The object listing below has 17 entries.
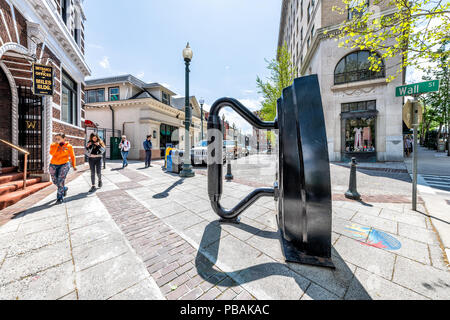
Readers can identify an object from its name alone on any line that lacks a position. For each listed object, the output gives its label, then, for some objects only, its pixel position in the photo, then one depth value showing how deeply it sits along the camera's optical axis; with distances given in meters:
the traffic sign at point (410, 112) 3.89
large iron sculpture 2.10
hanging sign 5.75
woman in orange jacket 4.54
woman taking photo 5.62
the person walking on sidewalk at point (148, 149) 11.16
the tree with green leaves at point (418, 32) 4.33
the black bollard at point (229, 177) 7.42
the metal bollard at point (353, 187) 4.69
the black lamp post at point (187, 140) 7.86
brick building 5.31
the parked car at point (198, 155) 11.77
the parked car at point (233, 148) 16.61
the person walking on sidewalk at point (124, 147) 10.63
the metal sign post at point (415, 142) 3.88
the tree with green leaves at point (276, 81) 18.42
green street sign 3.62
